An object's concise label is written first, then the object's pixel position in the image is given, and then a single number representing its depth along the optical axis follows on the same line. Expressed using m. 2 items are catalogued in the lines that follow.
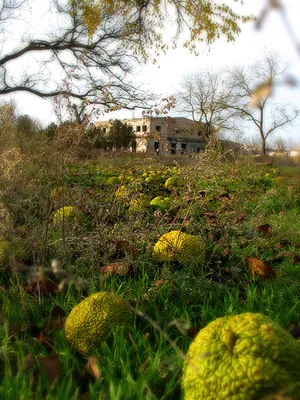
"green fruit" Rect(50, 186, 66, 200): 2.68
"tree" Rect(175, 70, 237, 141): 30.05
